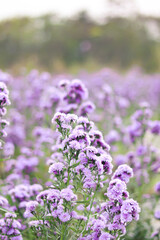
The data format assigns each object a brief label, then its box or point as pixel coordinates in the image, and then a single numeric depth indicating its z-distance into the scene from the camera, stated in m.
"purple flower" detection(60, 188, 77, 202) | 1.32
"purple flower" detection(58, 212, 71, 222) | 1.33
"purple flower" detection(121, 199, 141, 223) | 1.30
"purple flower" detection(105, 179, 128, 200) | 1.31
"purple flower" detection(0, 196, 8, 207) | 1.44
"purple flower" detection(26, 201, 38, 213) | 1.38
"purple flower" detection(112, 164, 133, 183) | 1.37
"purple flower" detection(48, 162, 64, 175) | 1.35
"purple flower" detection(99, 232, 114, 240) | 1.32
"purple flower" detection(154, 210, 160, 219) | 1.62
